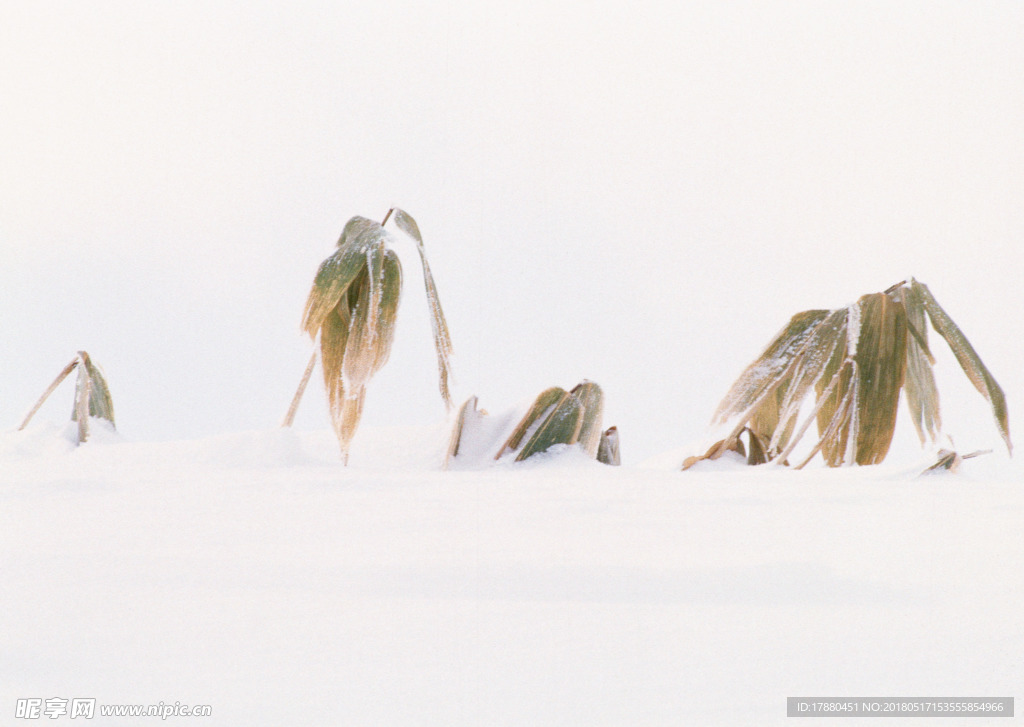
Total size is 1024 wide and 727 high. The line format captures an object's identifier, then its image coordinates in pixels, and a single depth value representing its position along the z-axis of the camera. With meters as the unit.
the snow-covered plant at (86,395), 10.02
